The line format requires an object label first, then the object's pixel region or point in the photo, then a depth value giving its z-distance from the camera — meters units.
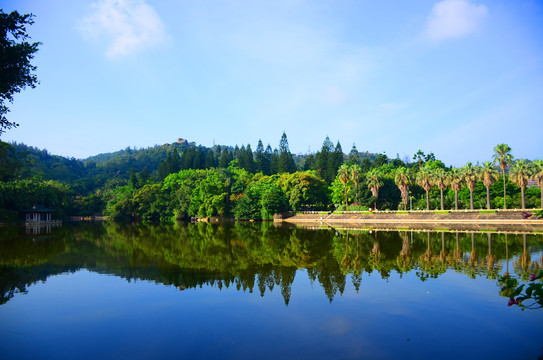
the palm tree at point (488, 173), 48.47
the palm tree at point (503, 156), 47.84
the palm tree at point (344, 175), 61.44
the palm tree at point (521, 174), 44.62
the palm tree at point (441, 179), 53.03
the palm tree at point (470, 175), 49.75
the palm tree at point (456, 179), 50.81
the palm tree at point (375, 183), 58.81
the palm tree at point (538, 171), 42.75
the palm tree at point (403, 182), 56.42
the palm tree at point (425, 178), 54.72
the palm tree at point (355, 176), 61.65
